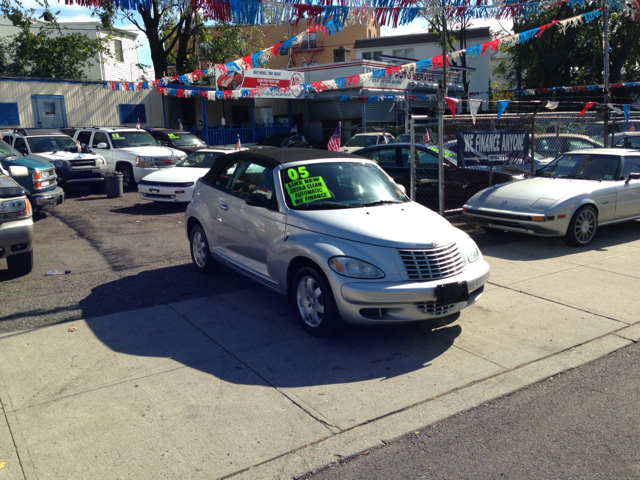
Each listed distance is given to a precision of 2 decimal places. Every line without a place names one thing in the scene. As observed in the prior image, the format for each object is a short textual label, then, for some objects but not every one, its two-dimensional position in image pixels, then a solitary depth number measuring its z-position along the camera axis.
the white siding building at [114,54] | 39.38
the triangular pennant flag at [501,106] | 10.19
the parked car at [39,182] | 10.96
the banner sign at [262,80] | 23.05
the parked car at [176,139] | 20.38
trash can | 15.17
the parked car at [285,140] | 26.25
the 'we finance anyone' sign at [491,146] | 10.24
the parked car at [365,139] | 20.42
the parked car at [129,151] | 16.27
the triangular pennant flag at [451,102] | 9.26
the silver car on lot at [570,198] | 8.80
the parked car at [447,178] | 10.97
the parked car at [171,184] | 12.80
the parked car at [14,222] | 6.89
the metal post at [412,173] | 9.72
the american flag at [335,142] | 13.68
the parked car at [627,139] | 14.23
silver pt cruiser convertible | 5.11
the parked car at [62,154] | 15.23
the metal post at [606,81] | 12.00
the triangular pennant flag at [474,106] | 9.12
